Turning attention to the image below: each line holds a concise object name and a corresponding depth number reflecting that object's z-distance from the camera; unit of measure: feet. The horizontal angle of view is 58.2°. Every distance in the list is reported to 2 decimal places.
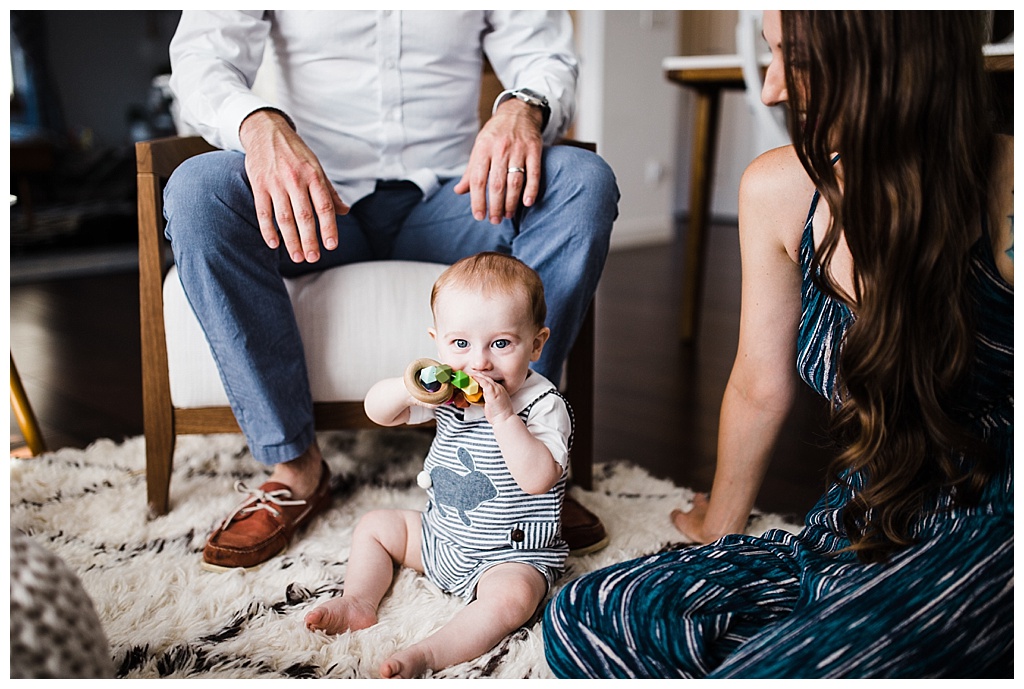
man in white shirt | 3.85
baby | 3.31
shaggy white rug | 3.29
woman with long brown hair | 2.60
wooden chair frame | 4.11
